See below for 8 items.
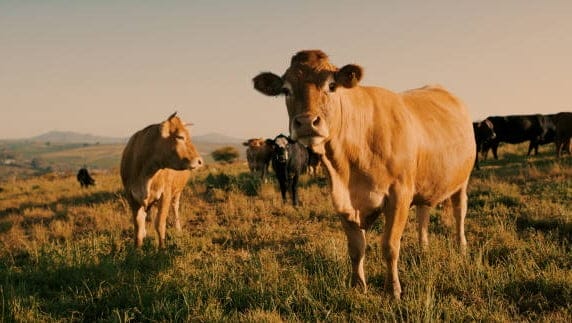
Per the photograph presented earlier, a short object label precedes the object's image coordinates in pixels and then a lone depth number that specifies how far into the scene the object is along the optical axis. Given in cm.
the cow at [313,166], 1403
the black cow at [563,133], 1738
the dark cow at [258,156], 1706
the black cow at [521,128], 1956
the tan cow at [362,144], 359
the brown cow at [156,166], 698
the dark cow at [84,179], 1864
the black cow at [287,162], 1166
